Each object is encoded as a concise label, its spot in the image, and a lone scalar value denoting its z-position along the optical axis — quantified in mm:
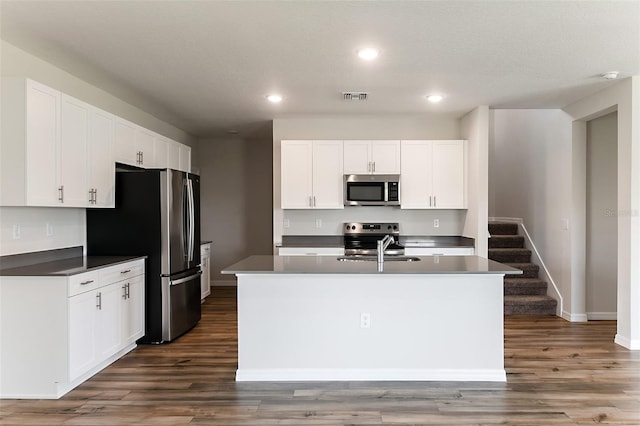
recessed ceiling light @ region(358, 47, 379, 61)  3447
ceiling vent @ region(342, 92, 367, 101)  4742
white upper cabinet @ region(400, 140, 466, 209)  5832
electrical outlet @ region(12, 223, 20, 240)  3379
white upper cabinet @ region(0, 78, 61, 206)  3096
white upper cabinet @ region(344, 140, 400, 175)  5844
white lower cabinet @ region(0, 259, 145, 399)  3082
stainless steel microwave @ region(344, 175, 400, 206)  5770
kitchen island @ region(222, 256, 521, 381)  3404
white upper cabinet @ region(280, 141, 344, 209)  5824
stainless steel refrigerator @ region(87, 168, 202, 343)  4324
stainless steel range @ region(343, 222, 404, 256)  6012
